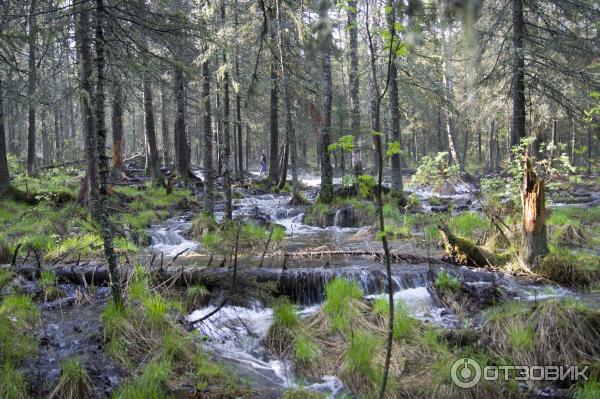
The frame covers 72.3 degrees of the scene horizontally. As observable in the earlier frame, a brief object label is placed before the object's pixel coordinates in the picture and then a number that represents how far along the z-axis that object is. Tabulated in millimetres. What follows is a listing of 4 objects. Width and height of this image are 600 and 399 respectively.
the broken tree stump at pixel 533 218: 6938
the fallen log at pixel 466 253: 7566
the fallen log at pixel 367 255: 7789
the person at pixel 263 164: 34906
